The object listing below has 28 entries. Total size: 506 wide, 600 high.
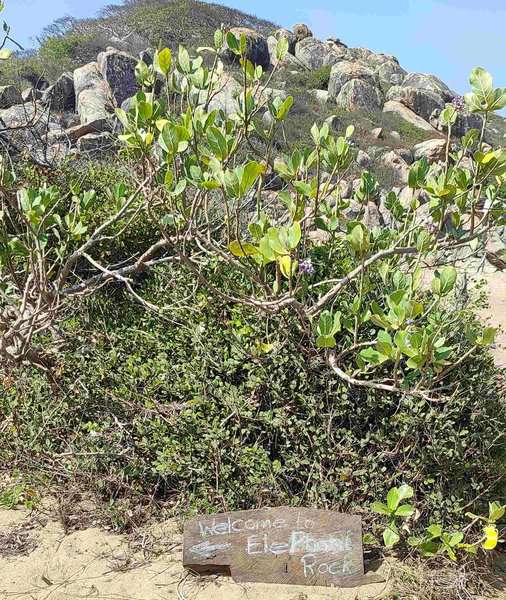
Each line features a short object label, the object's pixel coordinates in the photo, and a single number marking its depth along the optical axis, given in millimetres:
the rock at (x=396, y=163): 26094
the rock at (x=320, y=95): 34288
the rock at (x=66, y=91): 23306
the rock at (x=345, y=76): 35938
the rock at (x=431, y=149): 22619
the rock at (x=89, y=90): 20766
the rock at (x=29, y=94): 20014
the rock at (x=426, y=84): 38372
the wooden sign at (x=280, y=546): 2873
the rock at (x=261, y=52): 34188
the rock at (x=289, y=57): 37328
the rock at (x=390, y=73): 41806
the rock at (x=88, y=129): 17031
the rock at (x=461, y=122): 32344
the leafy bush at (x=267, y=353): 2889
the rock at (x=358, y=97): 34594
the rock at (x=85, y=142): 12164
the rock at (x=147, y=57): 26328
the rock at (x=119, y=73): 24578
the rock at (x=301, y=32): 43781
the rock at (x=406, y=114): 33719
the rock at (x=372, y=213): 13817
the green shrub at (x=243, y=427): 3004
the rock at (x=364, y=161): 24569
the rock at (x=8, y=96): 19388
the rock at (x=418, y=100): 36062
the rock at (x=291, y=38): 42547
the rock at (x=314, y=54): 40219
